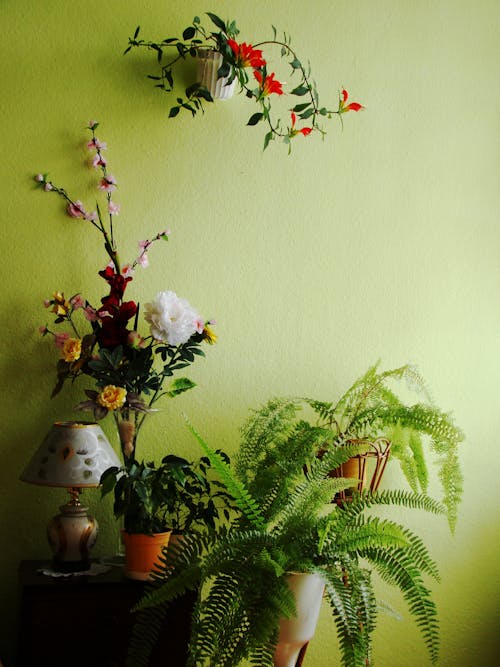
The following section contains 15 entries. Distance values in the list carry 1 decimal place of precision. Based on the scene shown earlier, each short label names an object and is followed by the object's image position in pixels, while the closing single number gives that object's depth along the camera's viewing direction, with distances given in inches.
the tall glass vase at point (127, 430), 91.1
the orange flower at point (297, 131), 98.3
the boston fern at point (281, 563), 76.1
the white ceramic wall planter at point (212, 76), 96.9
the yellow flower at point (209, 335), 92.4
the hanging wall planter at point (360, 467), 94.7
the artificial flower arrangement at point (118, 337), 87.9
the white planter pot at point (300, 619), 81.1
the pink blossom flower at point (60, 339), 91.8
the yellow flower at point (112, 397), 86.2
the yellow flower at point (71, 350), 88.1
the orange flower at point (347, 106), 98.6
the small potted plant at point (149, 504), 83.6
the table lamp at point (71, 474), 84.3
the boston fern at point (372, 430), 90.6
